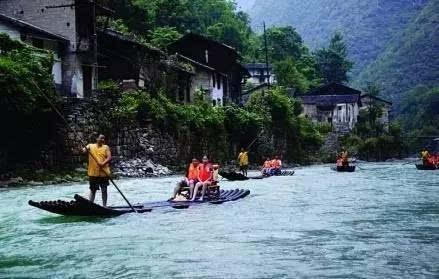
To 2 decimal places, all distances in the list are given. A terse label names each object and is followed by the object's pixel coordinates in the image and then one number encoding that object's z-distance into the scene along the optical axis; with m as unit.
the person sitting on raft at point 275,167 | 35.88
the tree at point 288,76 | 82.44
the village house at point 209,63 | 51.38
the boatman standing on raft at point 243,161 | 33.75
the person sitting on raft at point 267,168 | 35.33
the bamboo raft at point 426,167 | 41.53
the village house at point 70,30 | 36.22
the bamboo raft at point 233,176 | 29.83
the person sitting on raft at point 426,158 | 41.77
